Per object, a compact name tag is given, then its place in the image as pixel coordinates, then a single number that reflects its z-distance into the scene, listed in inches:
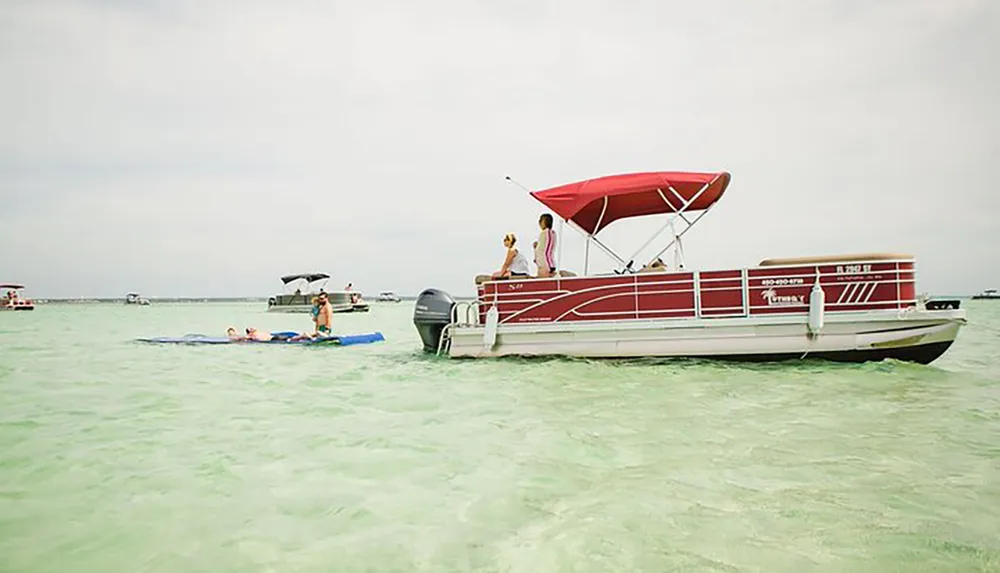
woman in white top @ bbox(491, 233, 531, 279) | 507.2
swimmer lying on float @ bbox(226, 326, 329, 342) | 708.7
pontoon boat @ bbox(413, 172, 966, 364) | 421.1
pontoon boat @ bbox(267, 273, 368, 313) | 2102.6
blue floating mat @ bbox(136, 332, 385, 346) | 681.2
